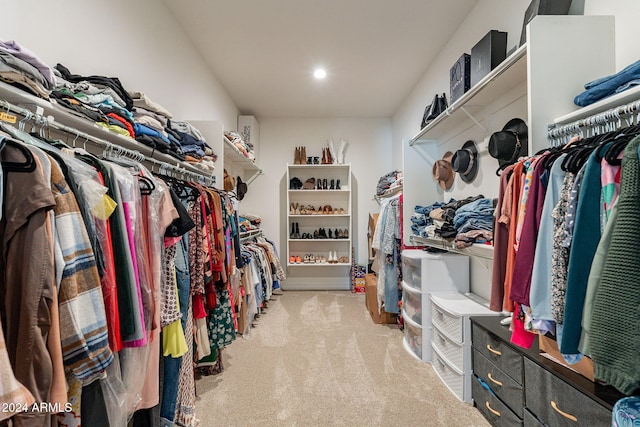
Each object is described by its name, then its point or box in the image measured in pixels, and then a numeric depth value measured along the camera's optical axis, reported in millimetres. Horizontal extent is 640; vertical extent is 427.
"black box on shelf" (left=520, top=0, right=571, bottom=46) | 1450
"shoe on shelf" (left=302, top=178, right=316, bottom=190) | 4781
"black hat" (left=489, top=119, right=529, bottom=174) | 1806
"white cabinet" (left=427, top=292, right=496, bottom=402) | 1977
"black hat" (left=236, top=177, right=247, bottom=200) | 4203
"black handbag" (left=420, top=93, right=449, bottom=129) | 2691
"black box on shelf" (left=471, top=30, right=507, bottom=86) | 1802
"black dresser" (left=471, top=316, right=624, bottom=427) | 1119
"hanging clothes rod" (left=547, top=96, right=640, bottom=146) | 1019
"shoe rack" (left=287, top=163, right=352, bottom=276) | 4766
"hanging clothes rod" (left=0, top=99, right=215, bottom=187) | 925
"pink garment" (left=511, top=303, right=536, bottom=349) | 1196
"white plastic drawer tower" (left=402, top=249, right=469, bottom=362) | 2529
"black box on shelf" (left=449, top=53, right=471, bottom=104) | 2082
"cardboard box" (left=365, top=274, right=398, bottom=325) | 3393
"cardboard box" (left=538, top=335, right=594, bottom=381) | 1188
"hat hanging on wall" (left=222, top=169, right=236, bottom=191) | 3250
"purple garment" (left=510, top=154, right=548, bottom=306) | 1092
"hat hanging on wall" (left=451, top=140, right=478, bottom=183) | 2451
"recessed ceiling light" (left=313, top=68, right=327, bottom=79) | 3395
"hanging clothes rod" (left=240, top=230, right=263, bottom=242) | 3497
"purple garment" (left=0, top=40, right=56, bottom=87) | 958
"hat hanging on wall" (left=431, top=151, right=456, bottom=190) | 2850
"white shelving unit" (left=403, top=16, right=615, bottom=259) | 1277
